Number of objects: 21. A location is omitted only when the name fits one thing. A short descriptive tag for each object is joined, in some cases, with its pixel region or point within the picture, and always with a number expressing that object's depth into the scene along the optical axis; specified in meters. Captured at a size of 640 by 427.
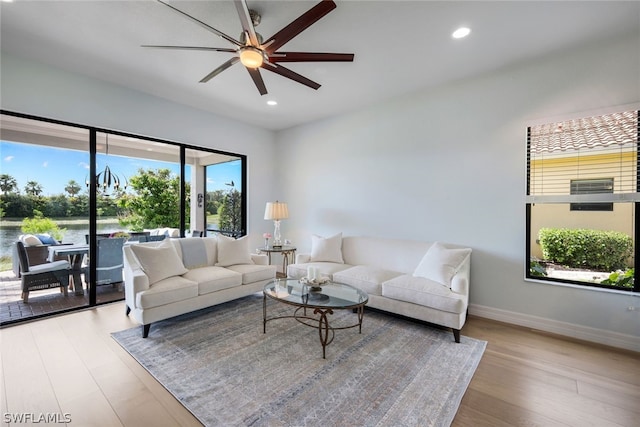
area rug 1.78
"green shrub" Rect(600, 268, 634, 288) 2.67
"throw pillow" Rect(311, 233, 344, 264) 4.31
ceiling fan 1.84
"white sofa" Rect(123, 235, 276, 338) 2.84
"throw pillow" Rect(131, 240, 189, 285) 3.05
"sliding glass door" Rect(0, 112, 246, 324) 3.14
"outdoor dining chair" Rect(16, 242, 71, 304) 3.21
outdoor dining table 3.49
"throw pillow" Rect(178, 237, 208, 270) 3.65
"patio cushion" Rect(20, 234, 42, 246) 3.21
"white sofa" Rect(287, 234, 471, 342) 2.83
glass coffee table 2.47
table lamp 4.88
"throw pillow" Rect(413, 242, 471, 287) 3.03
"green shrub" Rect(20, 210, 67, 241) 3.22
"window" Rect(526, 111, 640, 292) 2.68
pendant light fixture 3.72
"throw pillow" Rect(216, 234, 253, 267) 3.93
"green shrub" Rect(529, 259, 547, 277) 3.09
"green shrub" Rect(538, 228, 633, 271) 2.72
